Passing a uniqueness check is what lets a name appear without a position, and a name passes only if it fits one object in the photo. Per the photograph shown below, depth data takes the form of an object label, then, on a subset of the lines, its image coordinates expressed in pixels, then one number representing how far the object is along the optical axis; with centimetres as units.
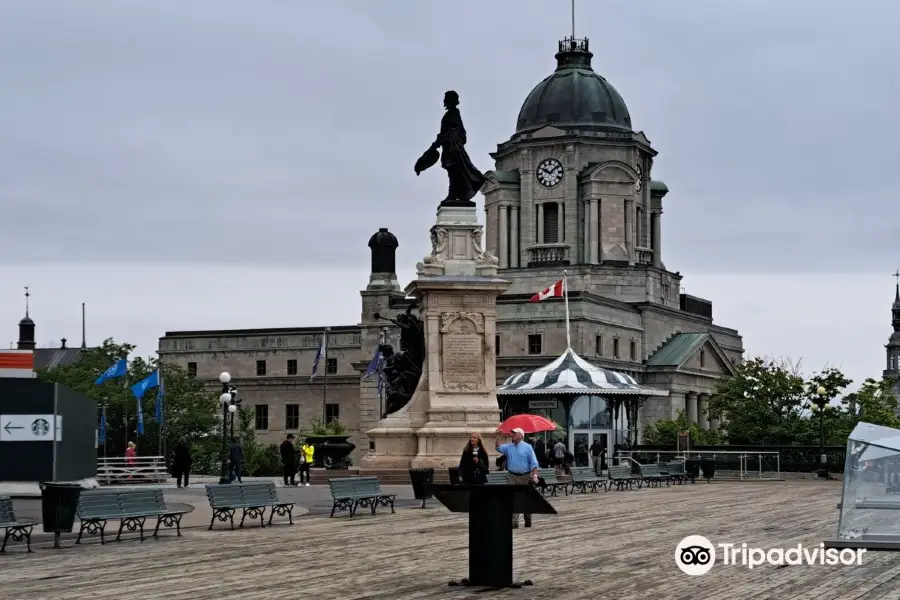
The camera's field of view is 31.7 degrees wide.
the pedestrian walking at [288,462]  4947
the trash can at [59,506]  2464
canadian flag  6444
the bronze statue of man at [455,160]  4609
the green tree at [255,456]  9025
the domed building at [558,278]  10356
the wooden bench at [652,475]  4778
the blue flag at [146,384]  6169
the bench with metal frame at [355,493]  3068
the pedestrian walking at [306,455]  5129
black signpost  1786
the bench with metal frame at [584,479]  4183
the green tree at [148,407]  8594
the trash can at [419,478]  3512
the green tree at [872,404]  8219
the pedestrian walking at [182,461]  5015
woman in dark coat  2697
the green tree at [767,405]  7612
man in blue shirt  2619
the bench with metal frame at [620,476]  4438
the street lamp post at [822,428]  5567
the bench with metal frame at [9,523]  2319
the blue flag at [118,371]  6225
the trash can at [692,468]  5209
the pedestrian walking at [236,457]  4822
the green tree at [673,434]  8475
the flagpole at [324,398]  10900
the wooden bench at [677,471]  5062
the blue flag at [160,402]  6572
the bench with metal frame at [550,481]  3878
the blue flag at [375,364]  5350
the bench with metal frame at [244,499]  2777
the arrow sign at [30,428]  3719
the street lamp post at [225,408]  4737
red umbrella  4250
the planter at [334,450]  5034
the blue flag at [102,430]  7237
